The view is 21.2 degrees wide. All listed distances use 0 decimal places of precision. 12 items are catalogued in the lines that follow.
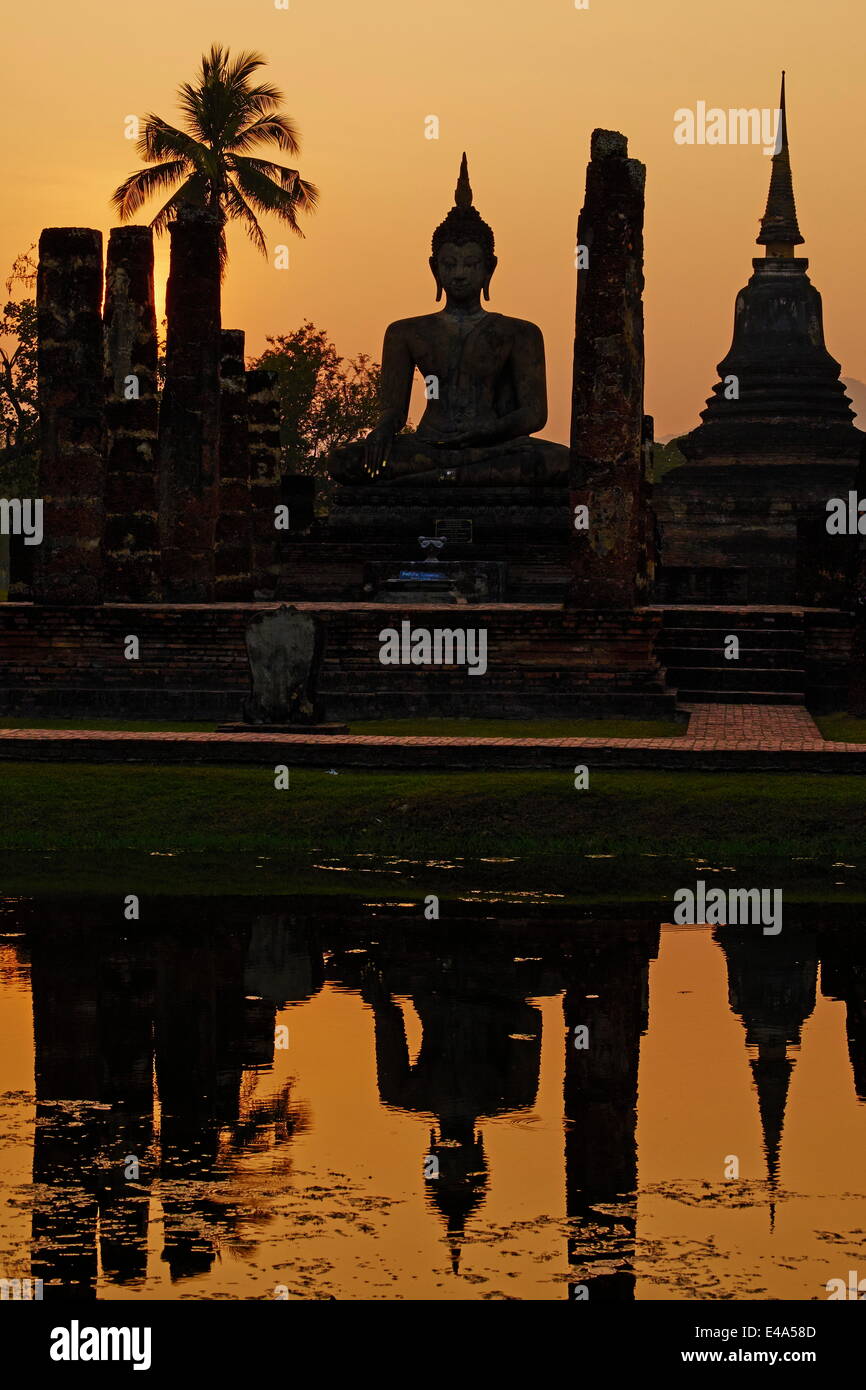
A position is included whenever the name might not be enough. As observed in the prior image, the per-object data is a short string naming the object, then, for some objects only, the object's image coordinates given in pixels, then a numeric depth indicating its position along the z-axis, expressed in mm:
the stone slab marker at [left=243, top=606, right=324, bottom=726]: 17094
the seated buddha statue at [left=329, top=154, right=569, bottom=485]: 29609
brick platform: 19172
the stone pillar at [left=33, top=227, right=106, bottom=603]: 21297
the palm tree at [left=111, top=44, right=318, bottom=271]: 44312
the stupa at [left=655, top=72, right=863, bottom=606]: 42906
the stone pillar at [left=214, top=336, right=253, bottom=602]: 26516
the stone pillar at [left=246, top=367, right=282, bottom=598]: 29312
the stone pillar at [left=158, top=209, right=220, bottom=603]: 24031
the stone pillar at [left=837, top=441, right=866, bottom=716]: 19250
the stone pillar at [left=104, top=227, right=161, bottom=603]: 23969
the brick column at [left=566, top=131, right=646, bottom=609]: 19688
